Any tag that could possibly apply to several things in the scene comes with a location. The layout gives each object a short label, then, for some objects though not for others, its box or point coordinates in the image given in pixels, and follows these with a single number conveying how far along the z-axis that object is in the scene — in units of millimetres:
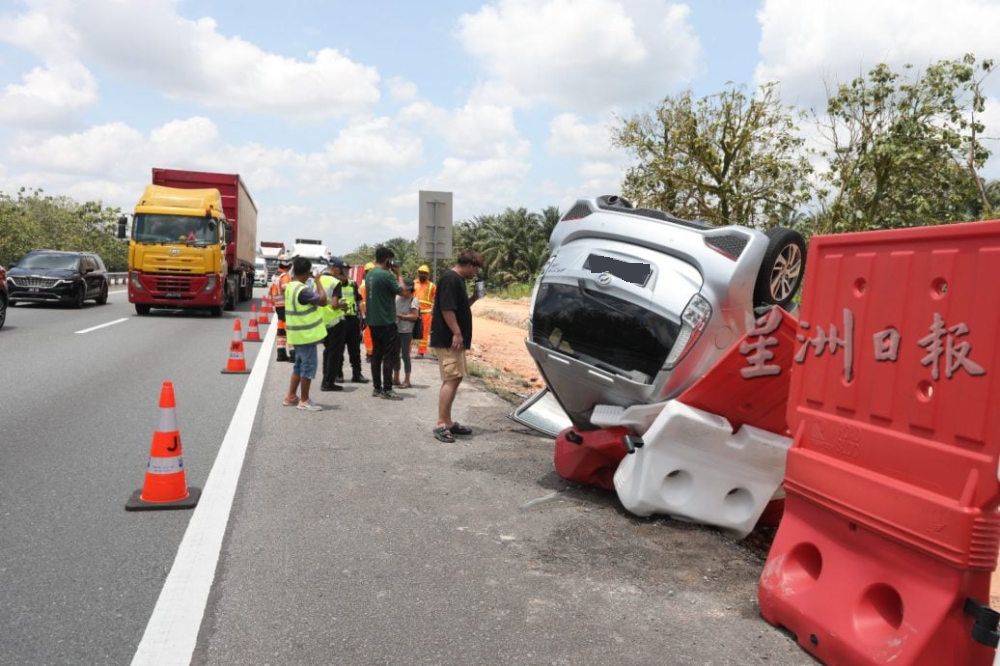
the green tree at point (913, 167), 17188
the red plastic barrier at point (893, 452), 2781
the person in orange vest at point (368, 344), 12932
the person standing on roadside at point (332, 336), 9664
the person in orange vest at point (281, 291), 12649
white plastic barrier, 4617
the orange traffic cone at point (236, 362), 11195
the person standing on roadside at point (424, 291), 13275
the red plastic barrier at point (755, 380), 4352
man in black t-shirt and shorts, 7309
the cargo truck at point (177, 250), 20000
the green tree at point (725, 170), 23766
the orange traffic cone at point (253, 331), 16016
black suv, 21359
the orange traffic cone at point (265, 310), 20995
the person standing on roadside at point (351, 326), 10812
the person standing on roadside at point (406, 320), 10796
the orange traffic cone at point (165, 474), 4945
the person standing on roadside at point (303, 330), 8516
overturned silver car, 4625
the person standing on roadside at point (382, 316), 9422
